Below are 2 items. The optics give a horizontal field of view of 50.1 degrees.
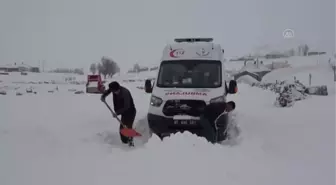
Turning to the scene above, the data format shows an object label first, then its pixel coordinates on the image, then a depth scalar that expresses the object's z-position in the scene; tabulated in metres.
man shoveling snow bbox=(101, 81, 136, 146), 8.79
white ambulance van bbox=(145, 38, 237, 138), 8.32
